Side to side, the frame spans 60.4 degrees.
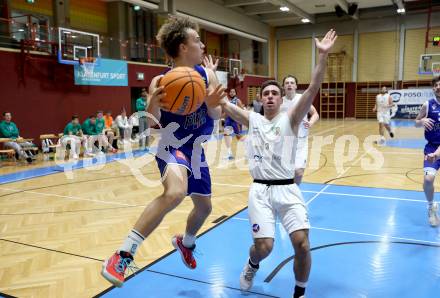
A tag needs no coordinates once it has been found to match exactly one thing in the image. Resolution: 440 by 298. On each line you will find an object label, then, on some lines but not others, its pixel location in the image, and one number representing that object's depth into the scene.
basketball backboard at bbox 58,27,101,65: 12.43
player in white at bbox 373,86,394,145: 12.62
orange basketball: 2.45
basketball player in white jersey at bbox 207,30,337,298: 2.64
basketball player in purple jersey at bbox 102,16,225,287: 2.35
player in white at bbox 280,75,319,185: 4.73
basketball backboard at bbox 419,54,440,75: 21.82
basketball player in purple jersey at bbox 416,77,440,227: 4.43
